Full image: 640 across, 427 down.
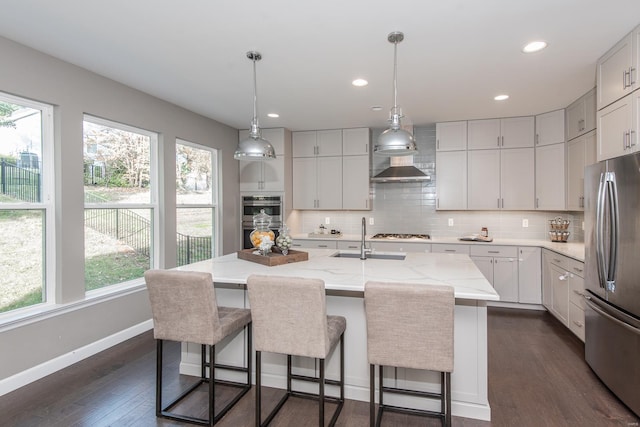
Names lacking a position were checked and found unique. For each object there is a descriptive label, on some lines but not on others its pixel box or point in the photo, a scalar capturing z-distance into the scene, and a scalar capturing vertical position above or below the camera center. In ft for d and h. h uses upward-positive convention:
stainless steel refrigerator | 7.18 -1.48
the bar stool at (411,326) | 5.78 -1.98
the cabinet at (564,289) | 10.92 -2.80
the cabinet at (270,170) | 17.57 +2.13
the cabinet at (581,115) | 11.96 +3.45
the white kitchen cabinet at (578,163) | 12.23 +1.72
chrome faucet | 10.26 -1.14
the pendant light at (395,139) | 7.91 +1.63
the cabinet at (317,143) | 17.76 +3.51
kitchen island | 7.16 -2.26
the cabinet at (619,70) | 7.94 +3.43
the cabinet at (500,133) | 15.33 +3.45
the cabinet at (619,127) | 8.00 +2.02
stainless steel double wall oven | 17.63 +0.06
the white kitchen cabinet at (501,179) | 15.37 +1.39
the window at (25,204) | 8.78 +0.23
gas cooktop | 16.65 -1.25
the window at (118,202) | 10.94 +0.36
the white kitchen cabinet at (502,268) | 14.71 -2.47
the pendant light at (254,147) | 9.14 +1.71
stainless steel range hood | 15.87 +1.74
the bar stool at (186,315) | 6.75 -2.07
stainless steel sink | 10.89 -1.45
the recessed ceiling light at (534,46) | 8.55 +4.08
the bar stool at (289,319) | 6.24 -1.98
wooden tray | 8.91 -1.24
